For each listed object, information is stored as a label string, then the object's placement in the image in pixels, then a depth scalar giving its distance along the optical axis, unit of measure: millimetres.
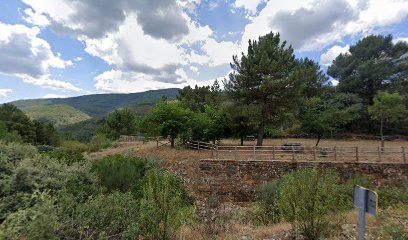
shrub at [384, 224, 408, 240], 4906
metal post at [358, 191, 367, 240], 3473
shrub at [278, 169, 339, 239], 5453
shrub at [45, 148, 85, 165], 13289
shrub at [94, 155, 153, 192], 11500
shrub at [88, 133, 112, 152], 31195
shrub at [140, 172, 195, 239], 5234
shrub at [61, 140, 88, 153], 28512
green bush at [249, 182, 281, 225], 8586
